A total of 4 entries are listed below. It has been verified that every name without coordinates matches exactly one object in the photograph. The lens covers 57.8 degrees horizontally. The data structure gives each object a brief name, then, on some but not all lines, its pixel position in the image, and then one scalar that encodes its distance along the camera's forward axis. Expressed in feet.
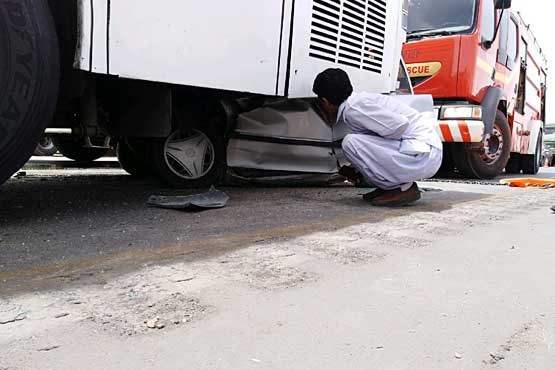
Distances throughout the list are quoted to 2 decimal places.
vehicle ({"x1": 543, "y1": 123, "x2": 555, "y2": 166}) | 62.32
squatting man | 11.51
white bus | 6.91
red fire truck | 20.71
